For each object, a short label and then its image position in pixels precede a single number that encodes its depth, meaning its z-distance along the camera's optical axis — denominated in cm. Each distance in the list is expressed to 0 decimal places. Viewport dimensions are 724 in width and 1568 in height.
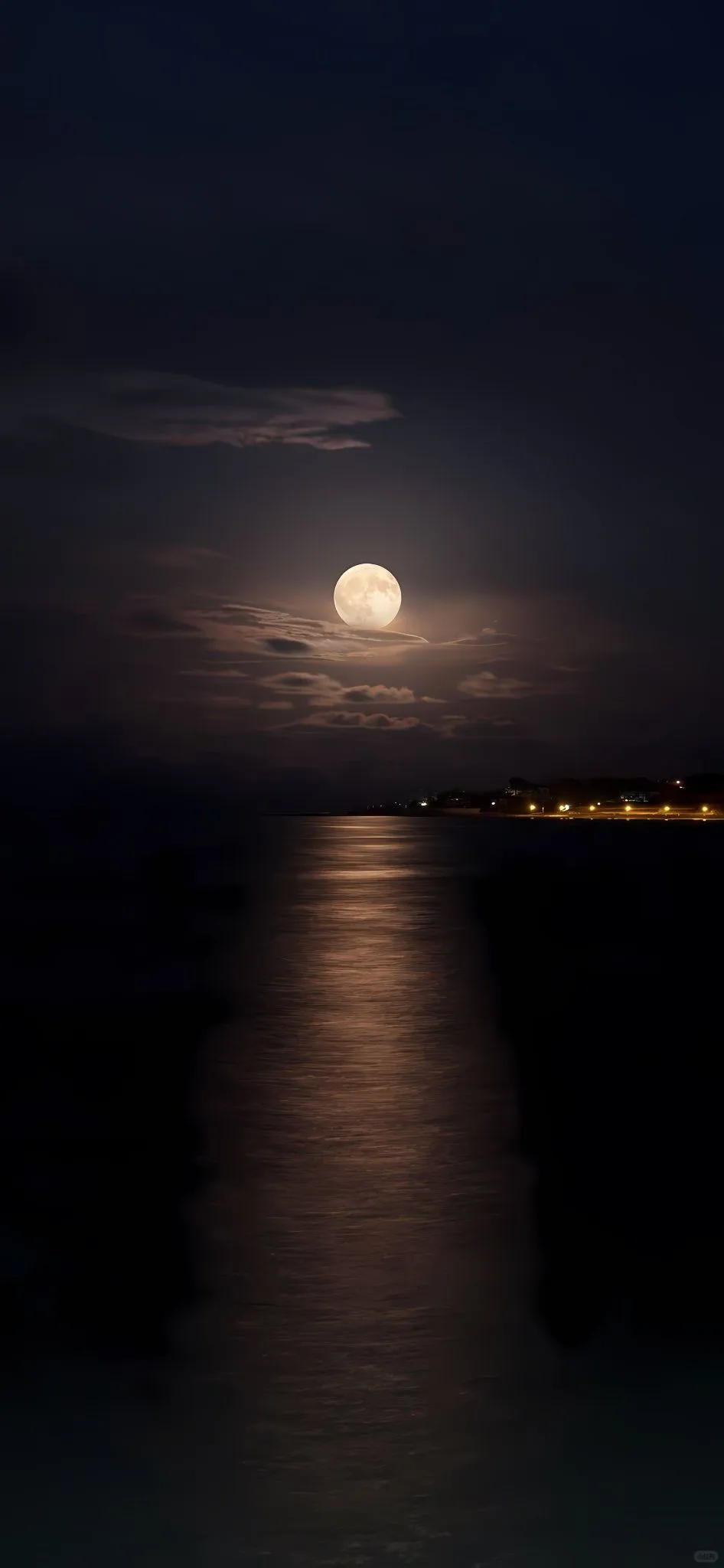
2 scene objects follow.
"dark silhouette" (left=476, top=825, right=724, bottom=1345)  1273
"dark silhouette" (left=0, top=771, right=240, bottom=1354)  1228
